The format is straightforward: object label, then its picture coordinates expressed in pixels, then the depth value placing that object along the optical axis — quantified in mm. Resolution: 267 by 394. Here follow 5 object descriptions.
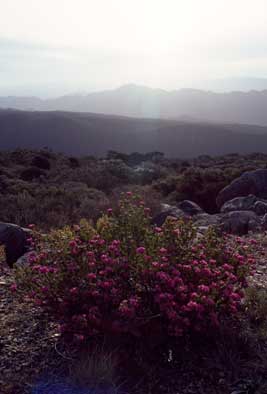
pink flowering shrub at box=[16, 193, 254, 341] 3918
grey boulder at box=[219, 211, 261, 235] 10320
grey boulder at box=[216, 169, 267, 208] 15531
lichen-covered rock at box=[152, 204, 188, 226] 10111
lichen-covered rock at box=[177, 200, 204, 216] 13742
